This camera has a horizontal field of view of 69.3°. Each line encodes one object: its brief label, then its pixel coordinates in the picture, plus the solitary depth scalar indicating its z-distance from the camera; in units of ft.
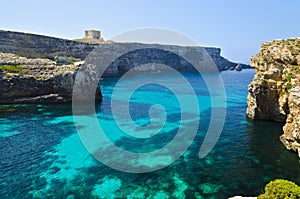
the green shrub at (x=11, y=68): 162.82
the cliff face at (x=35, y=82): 157.28
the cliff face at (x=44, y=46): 282.15
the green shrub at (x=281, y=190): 38.30
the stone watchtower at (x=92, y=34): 566.81
